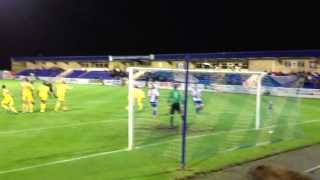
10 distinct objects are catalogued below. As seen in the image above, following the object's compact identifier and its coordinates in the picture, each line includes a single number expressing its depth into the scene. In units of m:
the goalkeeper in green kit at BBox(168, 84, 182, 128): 19.84
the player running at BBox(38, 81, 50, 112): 28.88
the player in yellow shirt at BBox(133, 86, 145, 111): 21.55
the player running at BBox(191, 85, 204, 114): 19.41
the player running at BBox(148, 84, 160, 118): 20.72
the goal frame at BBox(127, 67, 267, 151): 16.09
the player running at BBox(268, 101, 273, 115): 21.12
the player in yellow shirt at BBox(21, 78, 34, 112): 28.17
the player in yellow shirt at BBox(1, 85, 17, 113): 28.91
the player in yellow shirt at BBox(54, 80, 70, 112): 29.98
